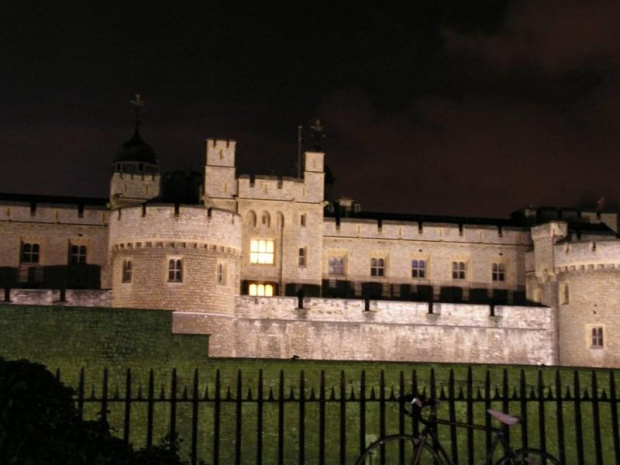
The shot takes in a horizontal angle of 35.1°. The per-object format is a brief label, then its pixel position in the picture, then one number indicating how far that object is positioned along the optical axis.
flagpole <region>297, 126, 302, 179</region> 50.09
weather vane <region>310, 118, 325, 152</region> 51.52
